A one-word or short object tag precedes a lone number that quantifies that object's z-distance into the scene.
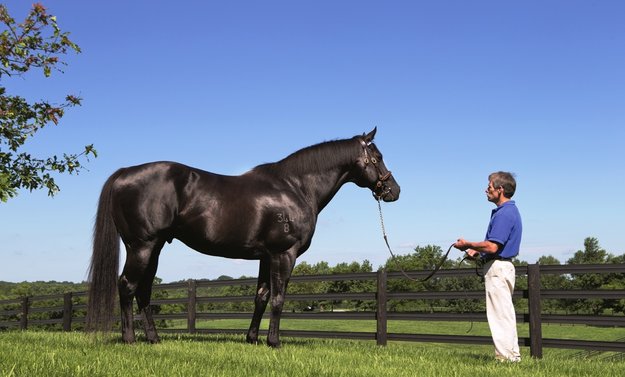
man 5.83
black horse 6.92
